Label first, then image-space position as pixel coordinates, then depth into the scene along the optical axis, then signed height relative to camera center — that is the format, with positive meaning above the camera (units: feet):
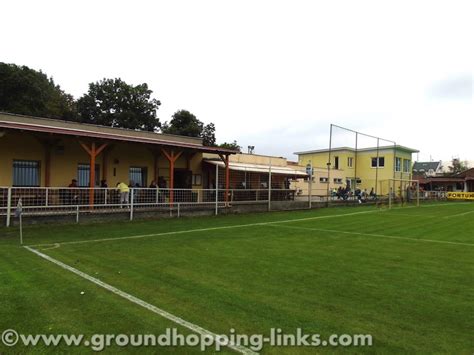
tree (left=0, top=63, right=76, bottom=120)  145.28 +31.87
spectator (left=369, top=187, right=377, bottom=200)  116.98 -2.89
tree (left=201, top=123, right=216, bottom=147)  175.01 +21.95
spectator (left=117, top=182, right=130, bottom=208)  52.65 -1.39
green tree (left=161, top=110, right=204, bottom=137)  161.07 +24.03
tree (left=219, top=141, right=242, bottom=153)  174.44 +17.38
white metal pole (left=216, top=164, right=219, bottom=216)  63.98 -3.25
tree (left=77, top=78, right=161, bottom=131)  168.96 +32.95
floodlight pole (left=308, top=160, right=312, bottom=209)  85.76 -2.53
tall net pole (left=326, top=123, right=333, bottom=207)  93.28 -2.79
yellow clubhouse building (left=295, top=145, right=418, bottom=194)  152.76 +9.28
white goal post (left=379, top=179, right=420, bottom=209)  118.11 -1.77
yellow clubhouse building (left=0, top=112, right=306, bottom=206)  52.26 +3.41
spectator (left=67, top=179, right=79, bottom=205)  48.19 -1.85
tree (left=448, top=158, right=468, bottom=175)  265.03 +13.87
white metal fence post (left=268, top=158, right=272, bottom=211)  74.83 -3.37
